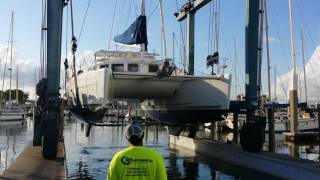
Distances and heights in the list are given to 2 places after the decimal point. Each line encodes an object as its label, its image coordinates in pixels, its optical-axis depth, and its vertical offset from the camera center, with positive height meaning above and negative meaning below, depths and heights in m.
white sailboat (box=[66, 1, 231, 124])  17.28 +0.96
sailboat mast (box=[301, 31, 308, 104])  44.41 +3.22
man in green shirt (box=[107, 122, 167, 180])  3.75 -0.42
